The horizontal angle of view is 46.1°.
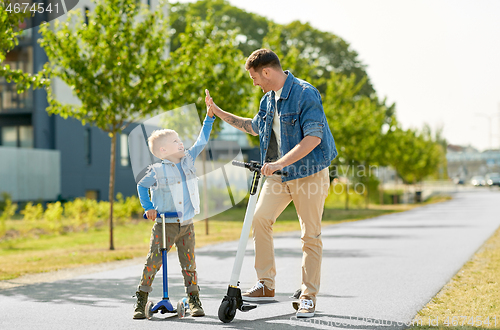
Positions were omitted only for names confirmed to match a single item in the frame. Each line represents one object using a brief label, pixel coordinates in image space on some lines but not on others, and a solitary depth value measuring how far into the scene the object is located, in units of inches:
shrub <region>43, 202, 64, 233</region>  638.5
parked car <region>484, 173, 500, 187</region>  2736.2
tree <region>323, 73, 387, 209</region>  952.9
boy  192.2
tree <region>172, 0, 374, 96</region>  1496.1
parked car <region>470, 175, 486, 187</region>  2991.1
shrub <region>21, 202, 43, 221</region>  676.1
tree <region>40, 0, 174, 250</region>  443.8
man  191.0
